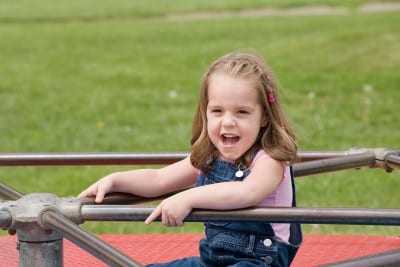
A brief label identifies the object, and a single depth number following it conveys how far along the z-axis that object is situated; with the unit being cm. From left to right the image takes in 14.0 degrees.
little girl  303
